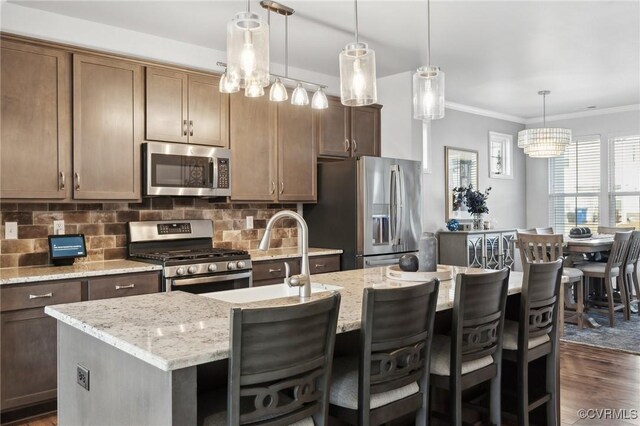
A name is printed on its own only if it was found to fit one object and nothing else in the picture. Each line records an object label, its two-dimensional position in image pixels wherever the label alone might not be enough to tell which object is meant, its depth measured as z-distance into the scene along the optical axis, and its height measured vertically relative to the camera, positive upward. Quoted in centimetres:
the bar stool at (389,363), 174 -56
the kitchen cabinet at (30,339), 296 -76
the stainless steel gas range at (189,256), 357 -34
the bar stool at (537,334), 239 -63
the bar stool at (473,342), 206 -57
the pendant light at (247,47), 206 +67
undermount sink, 250 -43
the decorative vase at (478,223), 644 -19
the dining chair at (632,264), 554 -65
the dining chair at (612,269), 522 -66
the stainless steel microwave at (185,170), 377 +32
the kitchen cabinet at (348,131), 498 +80
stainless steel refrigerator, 459 -1
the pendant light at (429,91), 258 +60
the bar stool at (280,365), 140 -45
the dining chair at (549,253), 505 -46
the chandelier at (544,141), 601 +80
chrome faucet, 220 -22
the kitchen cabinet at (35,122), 318 +58
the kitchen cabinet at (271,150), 434 +53
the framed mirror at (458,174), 657 +47
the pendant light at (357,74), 231 +62
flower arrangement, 640 +10
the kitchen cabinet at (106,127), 347 +59
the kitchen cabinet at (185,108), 383 +80
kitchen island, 138 -41
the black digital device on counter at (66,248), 341 -26
